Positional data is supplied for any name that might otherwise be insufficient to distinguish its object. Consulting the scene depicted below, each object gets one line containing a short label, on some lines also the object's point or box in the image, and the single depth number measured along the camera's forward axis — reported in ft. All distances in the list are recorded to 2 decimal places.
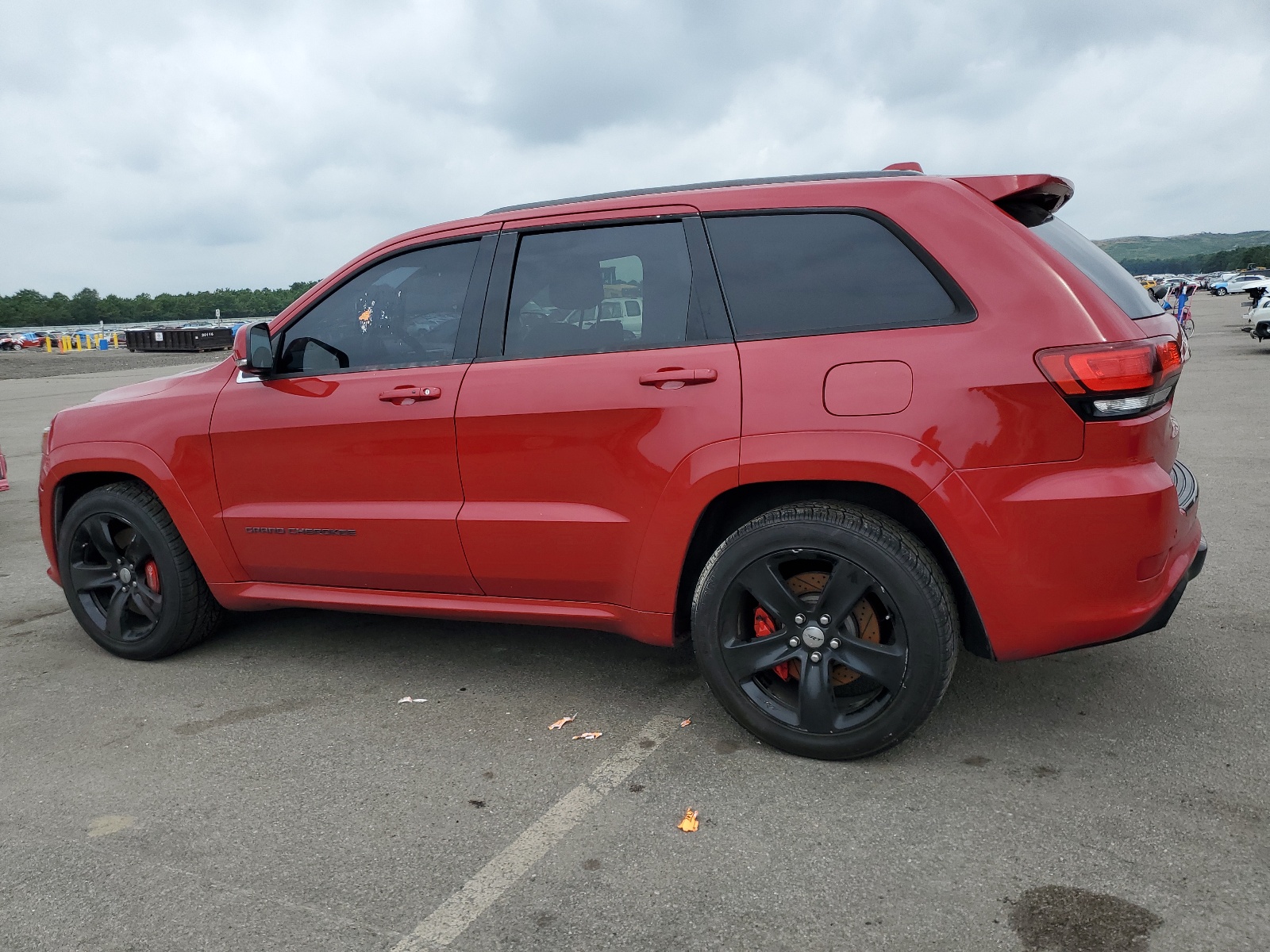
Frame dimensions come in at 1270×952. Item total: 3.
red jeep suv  9.59
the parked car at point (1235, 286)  228.63
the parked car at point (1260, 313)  71.05
